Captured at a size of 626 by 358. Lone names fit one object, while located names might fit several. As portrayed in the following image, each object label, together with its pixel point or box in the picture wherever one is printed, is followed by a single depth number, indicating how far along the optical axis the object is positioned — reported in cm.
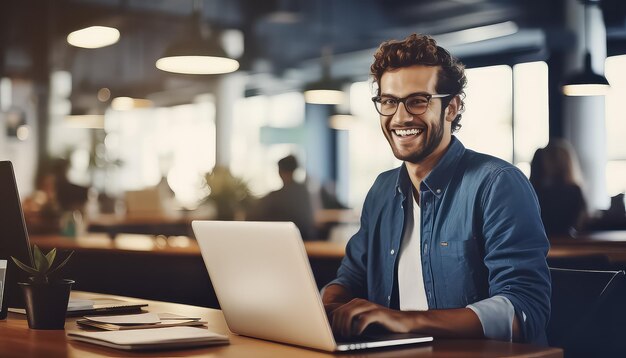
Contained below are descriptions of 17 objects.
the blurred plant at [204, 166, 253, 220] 765
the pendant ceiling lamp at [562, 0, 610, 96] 601
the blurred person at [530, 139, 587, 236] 681
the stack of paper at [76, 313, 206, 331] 192
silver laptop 158
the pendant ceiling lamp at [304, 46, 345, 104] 962
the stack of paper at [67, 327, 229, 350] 164
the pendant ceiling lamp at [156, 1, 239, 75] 557
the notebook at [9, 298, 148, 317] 232
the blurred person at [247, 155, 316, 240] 773
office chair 238
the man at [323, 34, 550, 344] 222
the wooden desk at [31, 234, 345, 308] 518
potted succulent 200
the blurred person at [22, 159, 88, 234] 945
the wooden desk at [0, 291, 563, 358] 161
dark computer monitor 227
